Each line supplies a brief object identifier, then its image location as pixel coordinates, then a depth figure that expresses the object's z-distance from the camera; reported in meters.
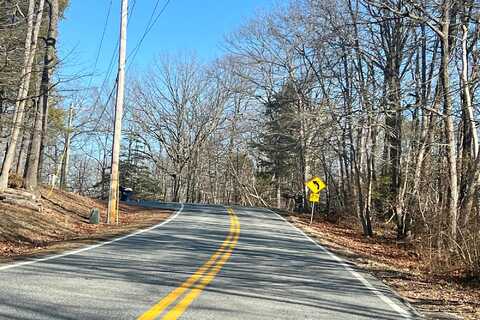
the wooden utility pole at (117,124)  19.34
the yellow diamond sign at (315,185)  24.22
